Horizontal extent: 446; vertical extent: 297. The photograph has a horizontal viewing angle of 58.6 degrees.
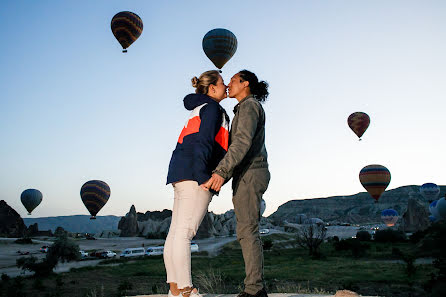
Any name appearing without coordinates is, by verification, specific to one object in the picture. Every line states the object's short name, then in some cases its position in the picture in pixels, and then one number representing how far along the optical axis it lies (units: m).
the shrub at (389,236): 41.00
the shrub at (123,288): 14.52
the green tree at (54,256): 21.56
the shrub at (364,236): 45.41
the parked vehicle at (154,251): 37.53
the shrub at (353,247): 27.92
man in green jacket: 3.57
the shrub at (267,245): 37.45
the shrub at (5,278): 19.20
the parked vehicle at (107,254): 39.03
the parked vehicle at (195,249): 38.96
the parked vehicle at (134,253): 37.84
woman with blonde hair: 3.53
